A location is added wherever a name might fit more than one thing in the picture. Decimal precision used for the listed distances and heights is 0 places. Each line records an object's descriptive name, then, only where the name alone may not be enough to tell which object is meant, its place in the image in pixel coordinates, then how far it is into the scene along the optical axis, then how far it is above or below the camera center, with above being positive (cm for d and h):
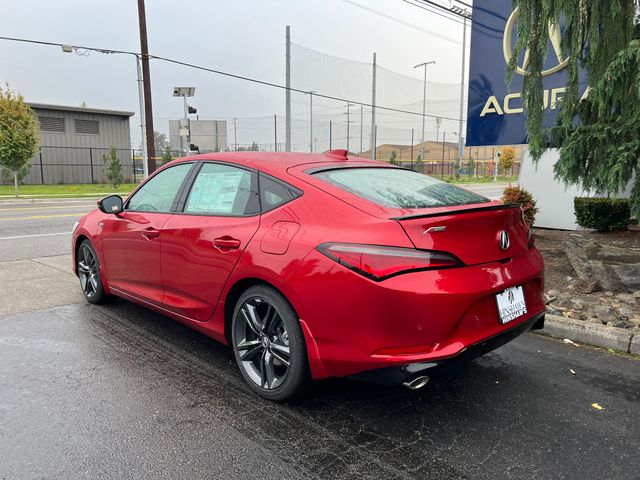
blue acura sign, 1052 +210
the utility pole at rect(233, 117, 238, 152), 6162 +558
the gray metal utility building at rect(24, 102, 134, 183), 3178 +223
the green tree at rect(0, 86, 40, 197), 2195 +185
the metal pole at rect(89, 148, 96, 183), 3344 +129
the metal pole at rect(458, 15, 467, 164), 3706 +843
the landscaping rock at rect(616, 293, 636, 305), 485 -121
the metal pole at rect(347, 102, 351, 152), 4976 +590
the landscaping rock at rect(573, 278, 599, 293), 529 -118
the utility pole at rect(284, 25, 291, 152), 2614 +481
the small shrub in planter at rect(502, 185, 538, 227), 880 -41
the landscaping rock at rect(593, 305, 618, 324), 438 -124
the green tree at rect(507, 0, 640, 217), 485 +93
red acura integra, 247 -51
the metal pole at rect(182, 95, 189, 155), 1959 +233
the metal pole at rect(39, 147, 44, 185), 3137 -7
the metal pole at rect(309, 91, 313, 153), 3931 +481
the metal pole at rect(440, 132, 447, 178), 6575 +516
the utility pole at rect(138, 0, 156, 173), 1745 +340
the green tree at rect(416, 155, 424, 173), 5447 +138
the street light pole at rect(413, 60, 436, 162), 5444 +859
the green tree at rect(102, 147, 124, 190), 2833 +24
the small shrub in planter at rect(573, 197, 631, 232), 833 -63
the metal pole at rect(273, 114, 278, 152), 5734 +547
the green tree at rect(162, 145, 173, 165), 3581 +153
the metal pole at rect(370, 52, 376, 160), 3828 +579
